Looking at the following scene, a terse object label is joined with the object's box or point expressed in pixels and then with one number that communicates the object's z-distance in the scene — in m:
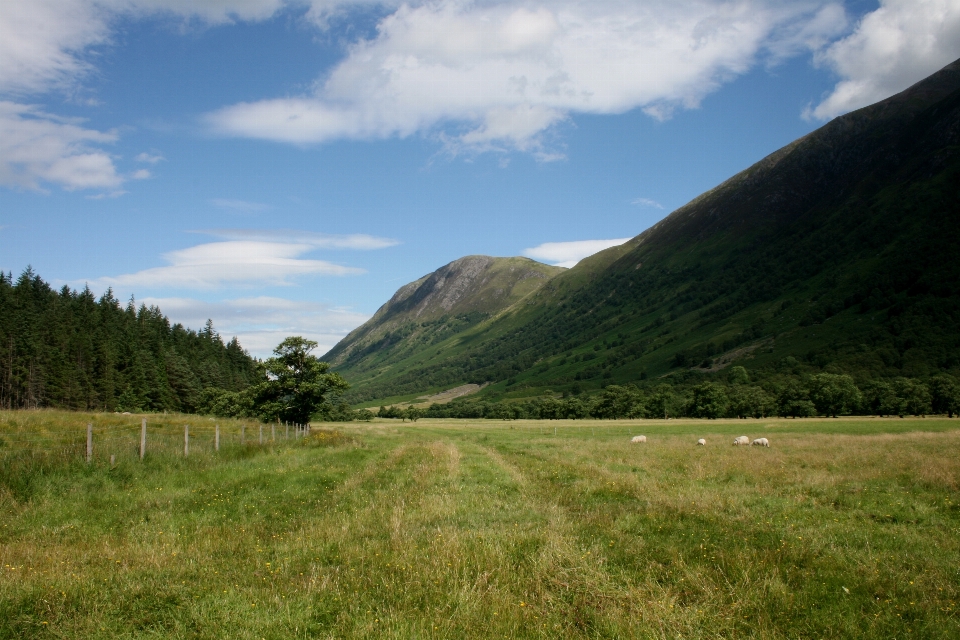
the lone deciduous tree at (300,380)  63.25
